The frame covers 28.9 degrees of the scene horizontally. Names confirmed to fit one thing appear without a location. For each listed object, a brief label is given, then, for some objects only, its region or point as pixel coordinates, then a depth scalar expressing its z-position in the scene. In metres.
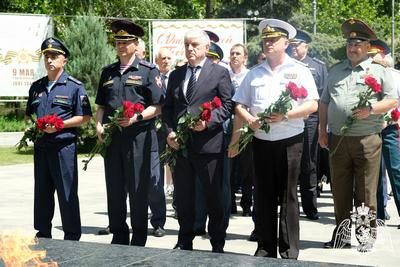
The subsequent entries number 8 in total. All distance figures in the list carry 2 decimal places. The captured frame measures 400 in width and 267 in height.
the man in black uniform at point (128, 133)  7.17
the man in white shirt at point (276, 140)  6.60
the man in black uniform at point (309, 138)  9.24
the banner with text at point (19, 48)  23.30
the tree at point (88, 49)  23.45
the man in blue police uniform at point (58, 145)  7.31
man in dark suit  6.98
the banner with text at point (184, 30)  21.78
